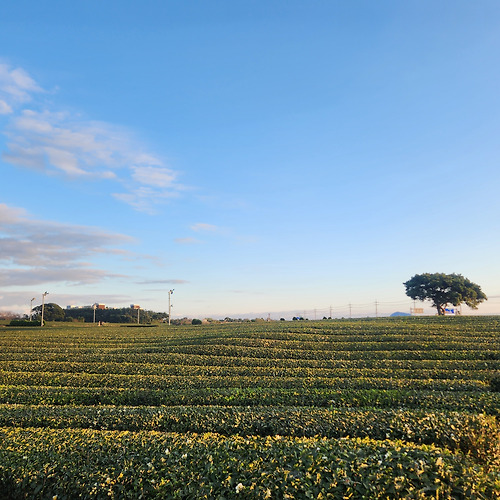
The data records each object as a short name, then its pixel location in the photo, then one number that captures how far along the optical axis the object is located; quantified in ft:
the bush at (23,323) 181.06
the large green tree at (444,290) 203.62
